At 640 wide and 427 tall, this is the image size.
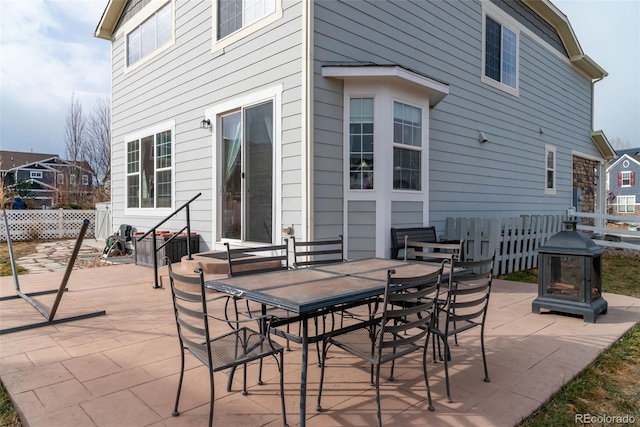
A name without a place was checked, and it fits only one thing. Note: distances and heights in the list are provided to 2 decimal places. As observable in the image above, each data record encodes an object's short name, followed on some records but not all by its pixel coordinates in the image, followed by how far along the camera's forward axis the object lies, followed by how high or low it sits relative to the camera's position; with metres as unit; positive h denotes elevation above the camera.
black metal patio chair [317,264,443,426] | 2.09 -0.74
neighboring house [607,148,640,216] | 31.12 +2.17
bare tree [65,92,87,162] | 22.34 +4.33
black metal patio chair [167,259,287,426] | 2.00 -0.79
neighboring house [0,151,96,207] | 19.86 +2.27
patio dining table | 2.07 -0.47
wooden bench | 5.51 -0.37
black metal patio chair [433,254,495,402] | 2.49 -0.61
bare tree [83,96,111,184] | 22.47 +4.02
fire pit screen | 4.08 -0.69
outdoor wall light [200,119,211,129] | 6.66 +1.45
